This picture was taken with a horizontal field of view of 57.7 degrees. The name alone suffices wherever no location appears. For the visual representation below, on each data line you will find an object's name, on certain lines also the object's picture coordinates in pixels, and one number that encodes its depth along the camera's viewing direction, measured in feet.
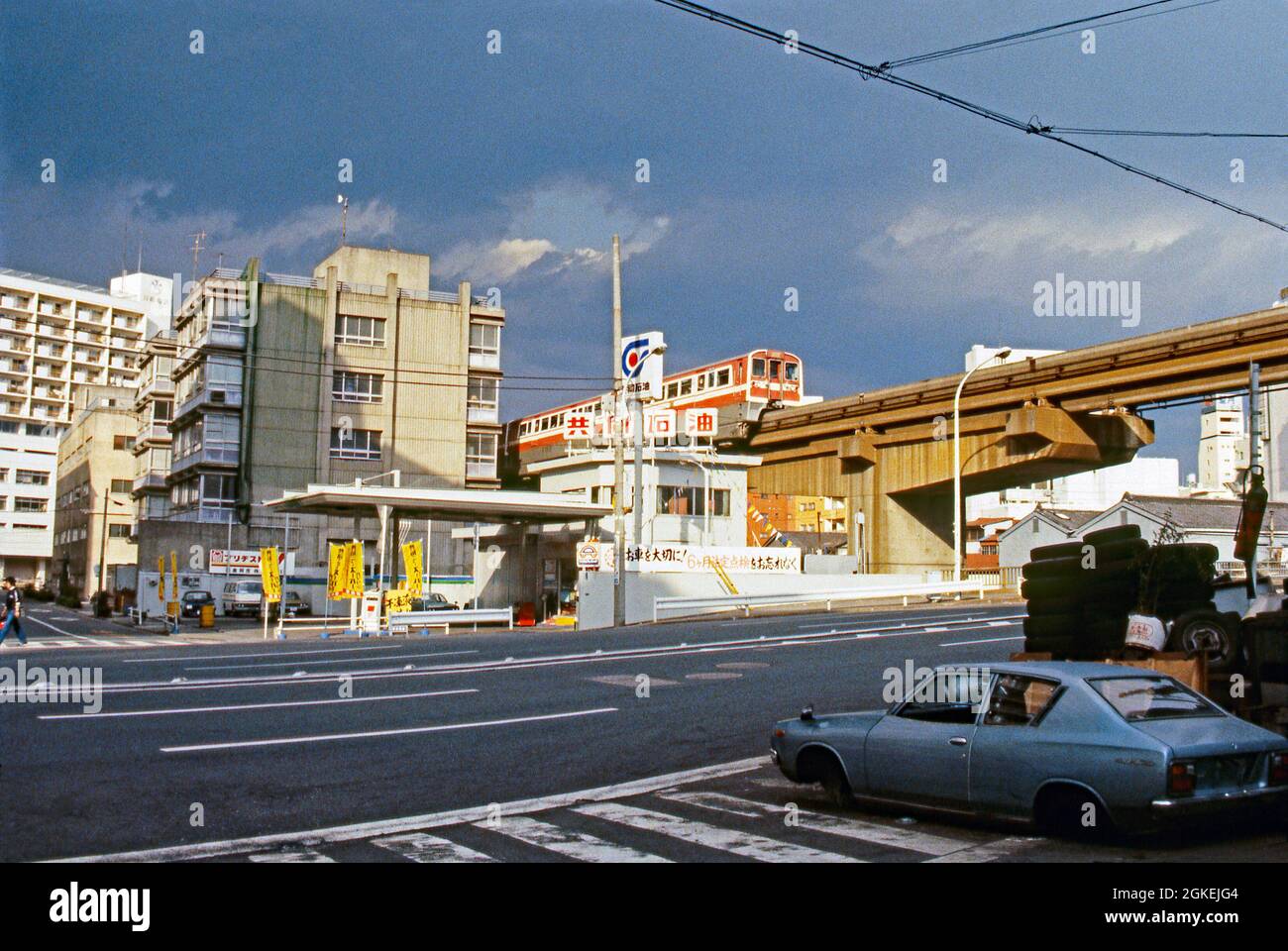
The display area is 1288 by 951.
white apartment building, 453.58
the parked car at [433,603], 168.49
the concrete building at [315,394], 234.17
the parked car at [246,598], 184.85
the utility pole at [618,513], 119.65
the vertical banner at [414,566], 136.98
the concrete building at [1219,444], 445.37
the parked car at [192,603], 182.19
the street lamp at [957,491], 150.71
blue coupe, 25.99
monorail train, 199.93
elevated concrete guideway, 125.90
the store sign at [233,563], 193.47
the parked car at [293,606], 192.24
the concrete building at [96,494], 331.98
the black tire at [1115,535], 45.01
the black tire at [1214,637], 40.75
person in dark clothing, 88.84
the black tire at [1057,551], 45.37
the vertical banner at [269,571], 123.24
